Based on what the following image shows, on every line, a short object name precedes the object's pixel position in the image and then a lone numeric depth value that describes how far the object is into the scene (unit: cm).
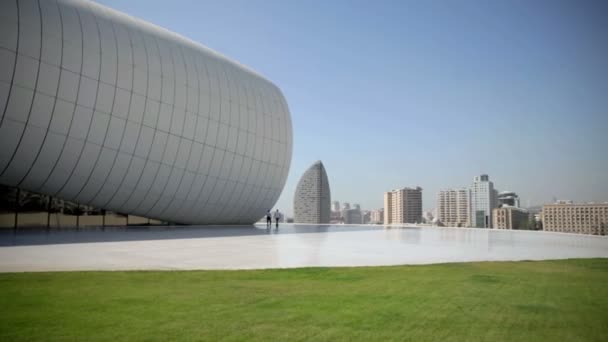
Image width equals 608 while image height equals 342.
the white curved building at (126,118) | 2017
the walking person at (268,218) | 3329
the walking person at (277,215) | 3178
